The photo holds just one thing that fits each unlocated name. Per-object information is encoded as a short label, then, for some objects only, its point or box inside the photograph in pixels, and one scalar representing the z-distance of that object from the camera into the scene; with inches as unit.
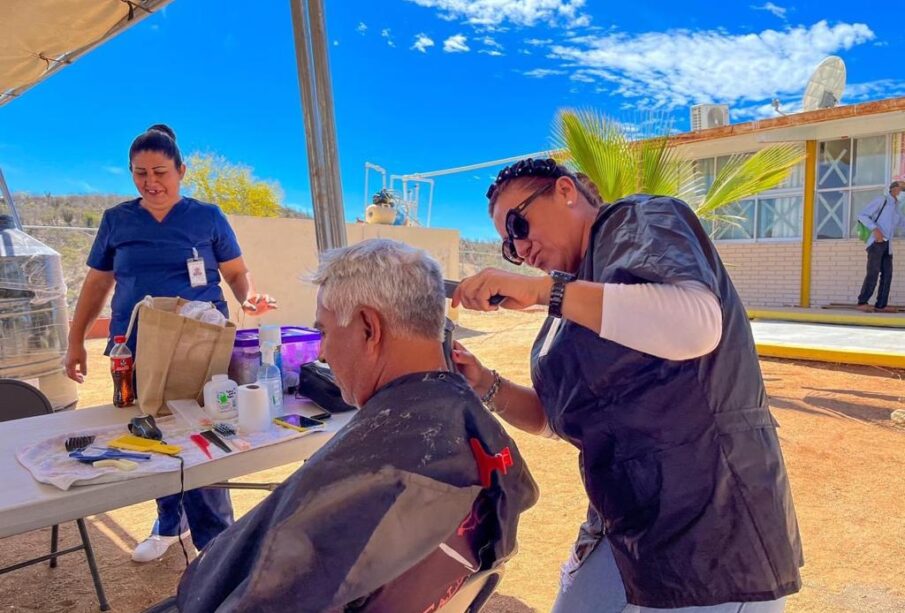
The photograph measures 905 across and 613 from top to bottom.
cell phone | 73.8
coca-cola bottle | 81.1
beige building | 386.6
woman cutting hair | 42.2
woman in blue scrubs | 101.6
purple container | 83.7
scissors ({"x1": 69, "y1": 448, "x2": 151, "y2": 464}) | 60.9
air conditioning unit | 469.4
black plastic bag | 82.4
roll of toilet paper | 71.5
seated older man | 37.7
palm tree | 232.8
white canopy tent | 120.1
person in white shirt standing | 360.8
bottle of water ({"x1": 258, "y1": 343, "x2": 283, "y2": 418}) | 78.6
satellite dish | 456.8
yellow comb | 64.2
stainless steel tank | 187.8
